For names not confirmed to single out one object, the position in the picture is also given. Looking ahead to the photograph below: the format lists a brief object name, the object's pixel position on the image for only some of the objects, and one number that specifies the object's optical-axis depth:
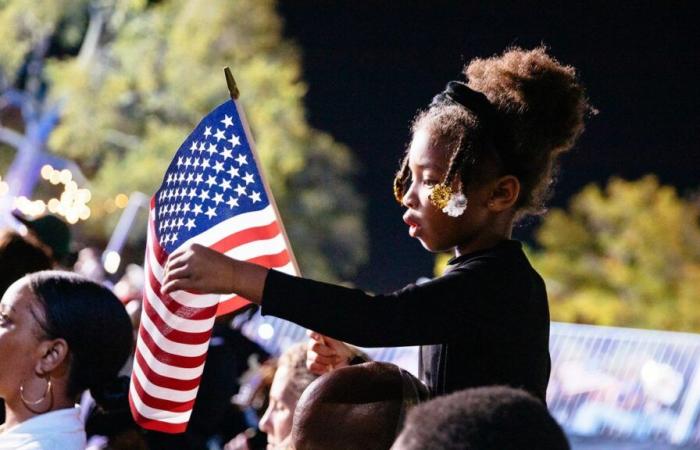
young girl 2.22
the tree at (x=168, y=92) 15.99
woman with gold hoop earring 3.02
